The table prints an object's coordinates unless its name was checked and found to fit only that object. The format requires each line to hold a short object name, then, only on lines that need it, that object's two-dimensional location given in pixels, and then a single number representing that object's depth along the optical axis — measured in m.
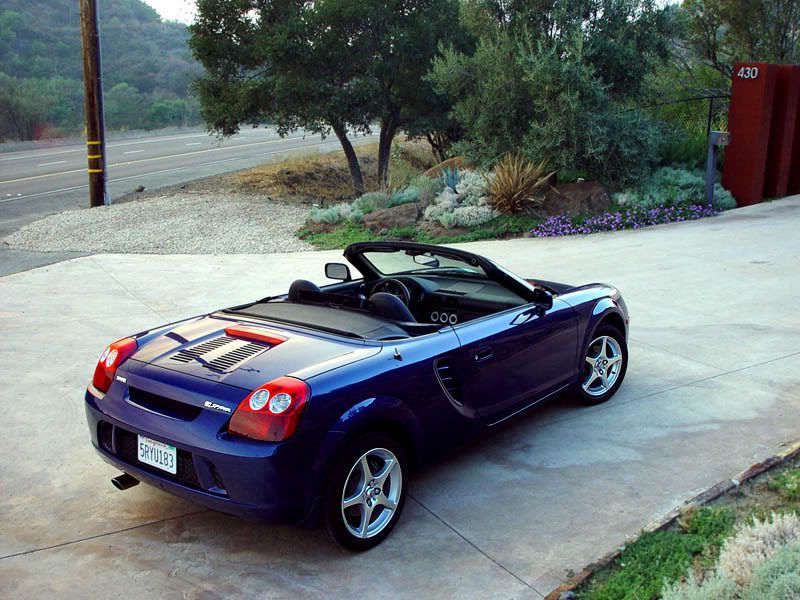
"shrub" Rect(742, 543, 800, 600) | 3.06
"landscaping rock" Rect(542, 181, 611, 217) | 14.03
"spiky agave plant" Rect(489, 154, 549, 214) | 13.75
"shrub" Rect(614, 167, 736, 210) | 14.21
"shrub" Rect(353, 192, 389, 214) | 14.77
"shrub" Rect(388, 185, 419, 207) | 14.75
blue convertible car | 3.94
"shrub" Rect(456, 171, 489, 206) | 14.20
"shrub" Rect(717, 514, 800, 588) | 3.37
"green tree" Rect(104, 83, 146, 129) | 53.62
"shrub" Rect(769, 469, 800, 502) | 4.38
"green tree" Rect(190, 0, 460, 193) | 17.45
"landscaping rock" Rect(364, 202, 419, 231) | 14.04
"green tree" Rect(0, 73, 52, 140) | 43.56
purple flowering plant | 13.47
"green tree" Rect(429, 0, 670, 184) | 13.84
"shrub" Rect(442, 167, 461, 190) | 14.79
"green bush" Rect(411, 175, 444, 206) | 14.65
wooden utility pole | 16.53
